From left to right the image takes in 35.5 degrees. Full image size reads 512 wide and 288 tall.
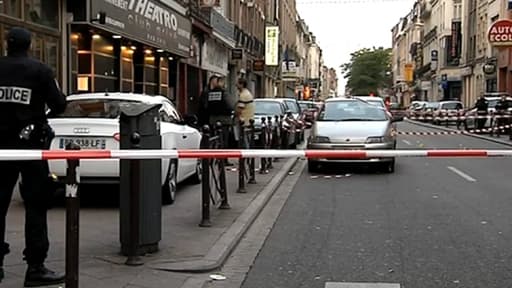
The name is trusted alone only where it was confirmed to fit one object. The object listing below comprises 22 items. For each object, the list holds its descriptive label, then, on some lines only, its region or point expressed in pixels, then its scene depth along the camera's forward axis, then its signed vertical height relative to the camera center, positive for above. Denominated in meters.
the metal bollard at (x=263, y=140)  15.27 -0.77
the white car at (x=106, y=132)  9.53 -0.41
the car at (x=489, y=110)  32.37 -0.17
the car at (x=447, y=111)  43.81 -0.33
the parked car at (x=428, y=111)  48.83 -0.38
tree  135.88 +5.74
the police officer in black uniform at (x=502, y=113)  30.94 -0.27
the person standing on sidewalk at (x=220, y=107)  15.95 -0.10
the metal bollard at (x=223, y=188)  10.37 -1.12
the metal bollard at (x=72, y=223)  5.79 -0.90
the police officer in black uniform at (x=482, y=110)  33.50 -0.18
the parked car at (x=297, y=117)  24.45 -0.43
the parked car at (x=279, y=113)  19.75 -0.31
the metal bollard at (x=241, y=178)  11.90 -1.15
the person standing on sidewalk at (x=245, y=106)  17.19 -0.09
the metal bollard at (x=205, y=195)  9.06 -1.07
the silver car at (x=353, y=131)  15.46 -0.54
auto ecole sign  35.44 +3.27
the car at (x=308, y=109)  29.53 -0.27
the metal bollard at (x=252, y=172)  13.46 -1.17
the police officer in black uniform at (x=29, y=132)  6.12 -0.26
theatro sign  18.80 +2.14
